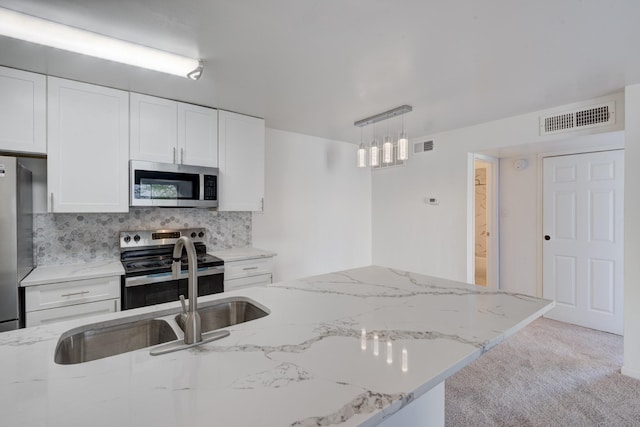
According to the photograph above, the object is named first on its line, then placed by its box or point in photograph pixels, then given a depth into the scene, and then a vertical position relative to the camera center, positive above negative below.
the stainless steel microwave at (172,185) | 2.47 +0.24
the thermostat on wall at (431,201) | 3.89 +0.15
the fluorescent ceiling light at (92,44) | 1.51 +0.94
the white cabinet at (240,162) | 2.95 +0.51
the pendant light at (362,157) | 3.02 +0.56
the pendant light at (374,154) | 2.88 +0.56
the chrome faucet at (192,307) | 1.00 -0.32
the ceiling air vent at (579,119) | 2.59 +0.84
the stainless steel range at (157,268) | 2.24 -0.44
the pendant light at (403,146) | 2.66 +0.58
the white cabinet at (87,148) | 2.18 +0.49
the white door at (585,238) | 3.19 -0.29
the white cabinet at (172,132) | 2.50 +0.71
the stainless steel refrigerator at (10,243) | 1.80 -0.18
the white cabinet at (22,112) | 2.02 +0.69
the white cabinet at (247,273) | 2.76 -0.58
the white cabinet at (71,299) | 1.95 -0.59
